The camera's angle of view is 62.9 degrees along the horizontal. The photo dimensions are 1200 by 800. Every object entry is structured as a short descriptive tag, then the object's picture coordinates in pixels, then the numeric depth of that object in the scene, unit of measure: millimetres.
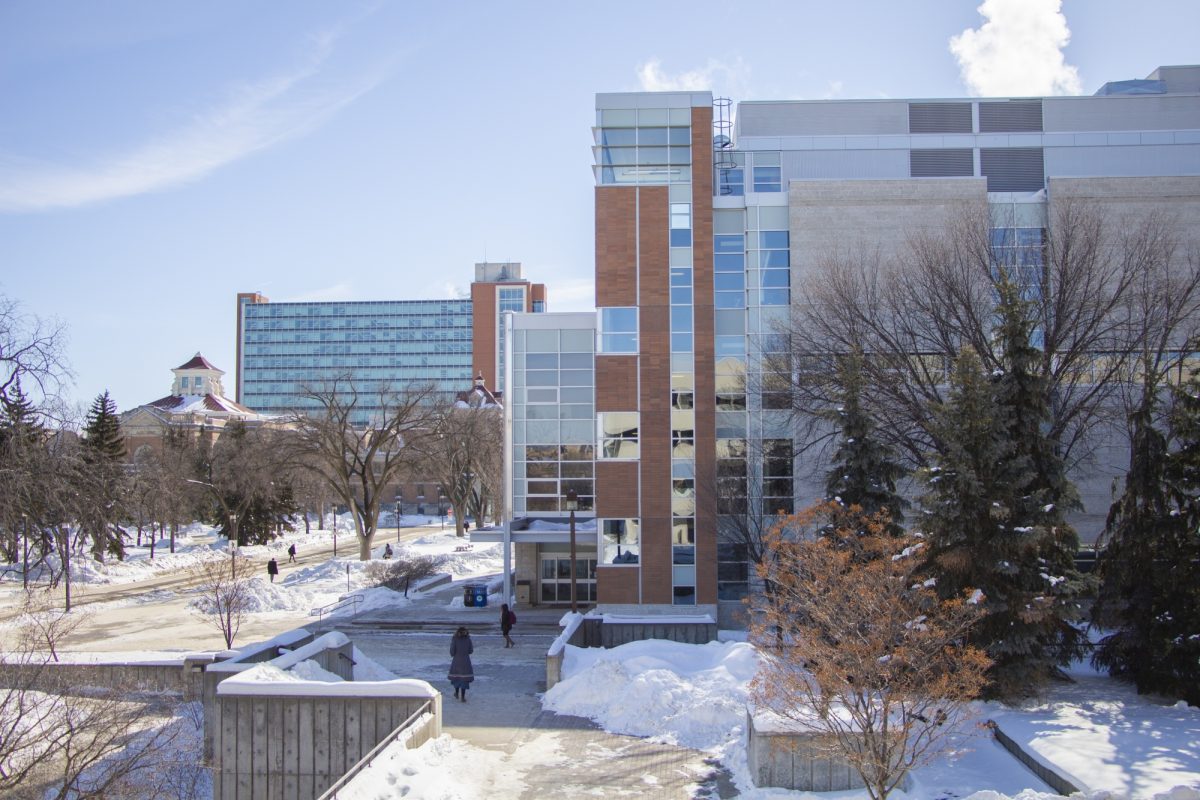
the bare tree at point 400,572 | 39406
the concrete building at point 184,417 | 83225
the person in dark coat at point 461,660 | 18947
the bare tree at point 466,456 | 53219
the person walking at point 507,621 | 26266
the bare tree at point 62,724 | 9641
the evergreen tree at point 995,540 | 16891
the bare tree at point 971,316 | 23719
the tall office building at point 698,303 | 30703
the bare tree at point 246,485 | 55984
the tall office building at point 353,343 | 175375
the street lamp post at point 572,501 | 29203
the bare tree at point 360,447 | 47906
